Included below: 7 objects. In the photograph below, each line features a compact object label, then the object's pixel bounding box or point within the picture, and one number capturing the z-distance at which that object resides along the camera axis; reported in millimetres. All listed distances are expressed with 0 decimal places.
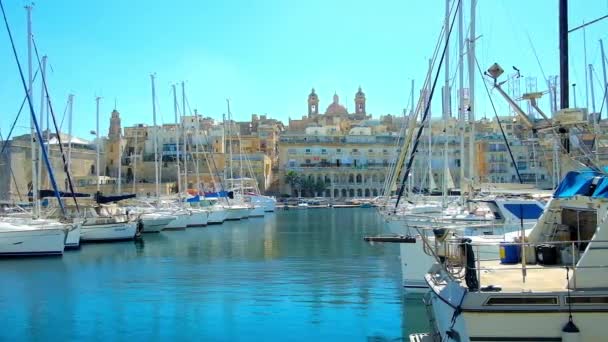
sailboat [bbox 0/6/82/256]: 28750
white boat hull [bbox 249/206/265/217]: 69456
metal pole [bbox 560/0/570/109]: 11930
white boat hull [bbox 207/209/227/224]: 55188
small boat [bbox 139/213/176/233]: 43250
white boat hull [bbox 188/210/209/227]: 51250
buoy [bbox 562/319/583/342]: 7828
